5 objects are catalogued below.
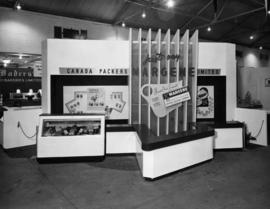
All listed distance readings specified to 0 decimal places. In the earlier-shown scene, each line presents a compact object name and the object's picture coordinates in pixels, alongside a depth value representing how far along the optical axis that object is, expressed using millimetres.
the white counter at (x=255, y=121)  5383
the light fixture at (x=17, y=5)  7285
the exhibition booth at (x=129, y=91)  4590
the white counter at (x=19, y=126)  5312
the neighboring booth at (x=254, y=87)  9664
